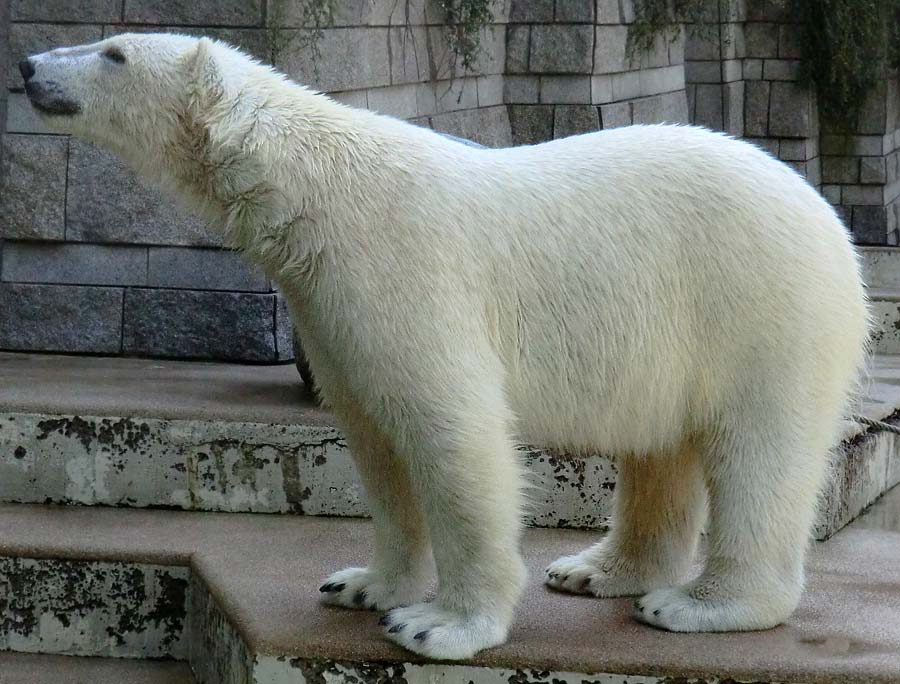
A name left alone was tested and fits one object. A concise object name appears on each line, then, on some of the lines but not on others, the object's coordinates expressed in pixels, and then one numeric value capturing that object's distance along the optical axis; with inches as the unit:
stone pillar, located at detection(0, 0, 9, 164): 411.8
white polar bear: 204.5
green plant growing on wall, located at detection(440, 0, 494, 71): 491.8
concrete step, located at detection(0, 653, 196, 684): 253.0
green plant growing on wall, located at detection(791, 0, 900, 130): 768.9
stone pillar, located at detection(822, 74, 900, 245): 831.1
